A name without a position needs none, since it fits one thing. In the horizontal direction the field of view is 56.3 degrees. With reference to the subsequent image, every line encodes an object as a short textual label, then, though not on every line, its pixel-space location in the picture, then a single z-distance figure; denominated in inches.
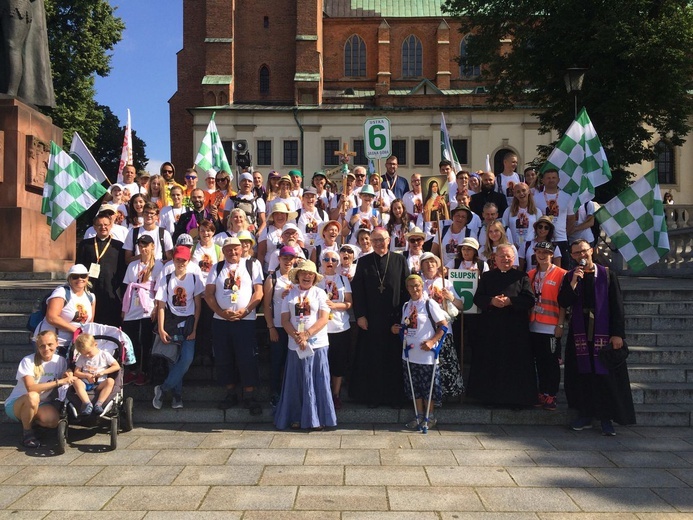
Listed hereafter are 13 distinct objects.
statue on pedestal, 489.1
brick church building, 1889.8
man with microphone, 267.0
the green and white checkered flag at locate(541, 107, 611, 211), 385.1
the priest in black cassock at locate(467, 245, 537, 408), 280.4
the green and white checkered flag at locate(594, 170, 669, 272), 334.6
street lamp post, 639.1
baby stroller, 243.6
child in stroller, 246.1
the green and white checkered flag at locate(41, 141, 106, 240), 367.6
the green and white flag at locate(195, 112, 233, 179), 514.0
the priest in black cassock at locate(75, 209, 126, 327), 304.7
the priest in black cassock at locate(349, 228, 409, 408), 289.1
